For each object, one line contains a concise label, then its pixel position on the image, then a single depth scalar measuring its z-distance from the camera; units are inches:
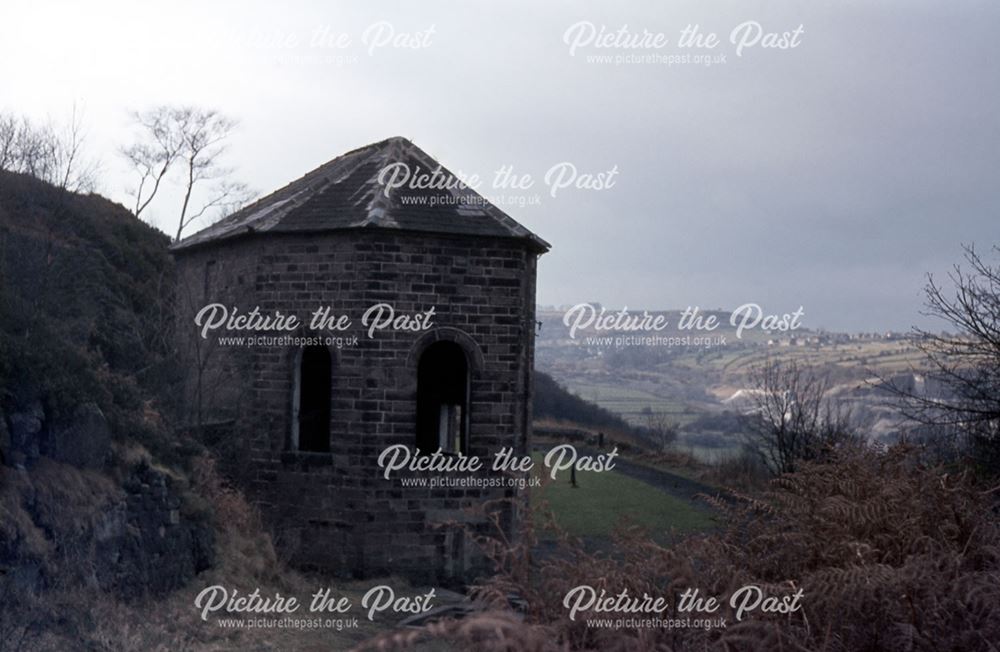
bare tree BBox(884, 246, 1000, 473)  584.7
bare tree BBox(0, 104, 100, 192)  828.6
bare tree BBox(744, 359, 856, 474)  963.3
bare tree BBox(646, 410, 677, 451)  1785.9
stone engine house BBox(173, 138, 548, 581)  537.6
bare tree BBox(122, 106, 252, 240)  1635.1
